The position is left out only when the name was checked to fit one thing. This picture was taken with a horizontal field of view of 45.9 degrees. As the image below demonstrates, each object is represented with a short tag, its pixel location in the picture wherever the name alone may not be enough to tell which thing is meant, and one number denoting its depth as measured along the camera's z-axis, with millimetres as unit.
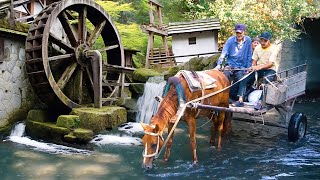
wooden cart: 7012
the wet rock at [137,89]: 11562
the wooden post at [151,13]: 18702
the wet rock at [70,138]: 8367
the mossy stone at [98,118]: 8789
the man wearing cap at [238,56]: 7391
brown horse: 5555
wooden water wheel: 9438
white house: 18781
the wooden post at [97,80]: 9836
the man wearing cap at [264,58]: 7453
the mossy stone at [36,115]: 9477
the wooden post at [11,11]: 9467
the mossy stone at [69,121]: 8641
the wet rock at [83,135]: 8352
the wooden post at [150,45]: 18594
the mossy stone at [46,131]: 8672
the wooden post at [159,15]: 19411
